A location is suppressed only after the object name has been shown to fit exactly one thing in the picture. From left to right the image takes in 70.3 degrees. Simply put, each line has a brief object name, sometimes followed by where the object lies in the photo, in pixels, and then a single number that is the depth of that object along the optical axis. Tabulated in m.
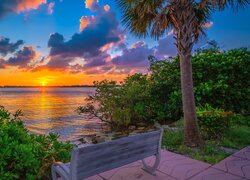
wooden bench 2.21
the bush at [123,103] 9.16
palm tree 4.61
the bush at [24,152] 2.69
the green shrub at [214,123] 4.94
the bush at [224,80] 8.18
